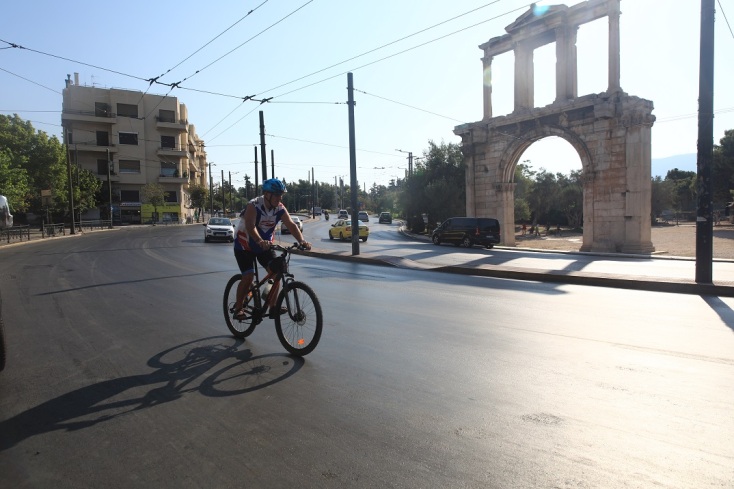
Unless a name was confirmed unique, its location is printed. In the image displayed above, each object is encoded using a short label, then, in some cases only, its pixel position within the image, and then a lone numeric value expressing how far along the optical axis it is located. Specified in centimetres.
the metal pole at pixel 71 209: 3858
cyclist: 536
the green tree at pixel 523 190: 5175
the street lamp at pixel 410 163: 4814
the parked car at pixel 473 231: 2836
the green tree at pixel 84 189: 5216
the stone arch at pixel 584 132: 2519
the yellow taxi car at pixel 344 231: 3388
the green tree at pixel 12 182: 3083
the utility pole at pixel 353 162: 1967
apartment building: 6244
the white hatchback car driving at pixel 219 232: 2786
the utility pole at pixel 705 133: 1059
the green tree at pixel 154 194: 6122
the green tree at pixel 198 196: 7657
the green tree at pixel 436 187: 4434
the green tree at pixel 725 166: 5088
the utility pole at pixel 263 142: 2692
